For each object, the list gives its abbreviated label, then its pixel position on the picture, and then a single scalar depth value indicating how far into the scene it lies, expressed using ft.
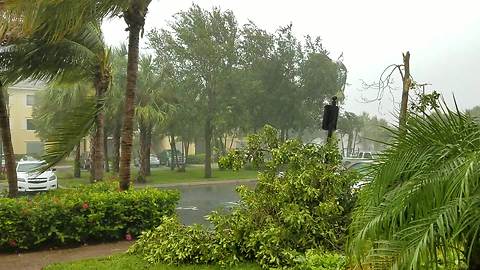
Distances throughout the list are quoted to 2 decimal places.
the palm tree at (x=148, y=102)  84.79
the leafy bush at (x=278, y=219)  22.02
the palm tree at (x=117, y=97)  86.07
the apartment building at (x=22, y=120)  164.35
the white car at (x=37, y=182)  71.77
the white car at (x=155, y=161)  165.07
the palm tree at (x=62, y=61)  32.65
